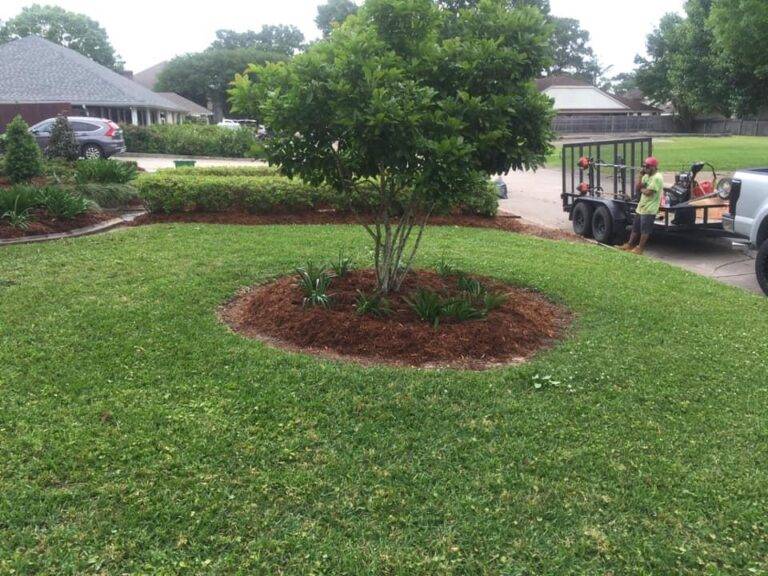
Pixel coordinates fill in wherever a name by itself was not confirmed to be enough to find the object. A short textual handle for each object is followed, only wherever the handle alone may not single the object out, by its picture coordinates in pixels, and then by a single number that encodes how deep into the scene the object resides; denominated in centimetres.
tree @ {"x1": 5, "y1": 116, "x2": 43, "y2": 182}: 1215
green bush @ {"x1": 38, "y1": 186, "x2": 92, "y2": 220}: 928
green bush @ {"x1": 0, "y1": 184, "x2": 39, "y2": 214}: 901
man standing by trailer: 987
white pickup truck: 817
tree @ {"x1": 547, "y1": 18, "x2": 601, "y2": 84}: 9344
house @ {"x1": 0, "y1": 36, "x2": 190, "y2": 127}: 3425
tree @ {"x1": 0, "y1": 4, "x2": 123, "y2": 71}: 7456
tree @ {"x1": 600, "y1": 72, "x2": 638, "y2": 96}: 10144
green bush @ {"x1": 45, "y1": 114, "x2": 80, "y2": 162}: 1673
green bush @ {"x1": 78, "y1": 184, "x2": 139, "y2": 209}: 1128
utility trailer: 1002
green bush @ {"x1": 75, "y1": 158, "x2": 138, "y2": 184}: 1255
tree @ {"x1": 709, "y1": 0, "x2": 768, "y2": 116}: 1788
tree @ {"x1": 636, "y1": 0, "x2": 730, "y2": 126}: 3178
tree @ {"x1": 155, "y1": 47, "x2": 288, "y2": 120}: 6938
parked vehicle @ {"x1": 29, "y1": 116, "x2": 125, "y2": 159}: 2419
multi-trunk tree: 450
